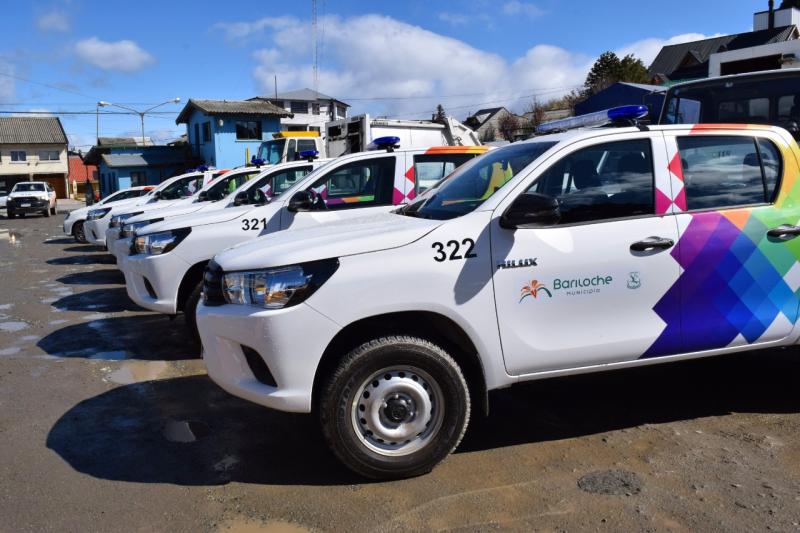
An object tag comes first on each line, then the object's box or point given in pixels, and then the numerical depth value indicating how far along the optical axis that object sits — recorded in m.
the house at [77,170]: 86.22
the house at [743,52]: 11.91
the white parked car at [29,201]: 34.50
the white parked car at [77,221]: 17.80
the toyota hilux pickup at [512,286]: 3.56
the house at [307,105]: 69.56
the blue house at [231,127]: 43.25
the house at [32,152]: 64.69
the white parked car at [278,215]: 6.80
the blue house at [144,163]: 45.66
